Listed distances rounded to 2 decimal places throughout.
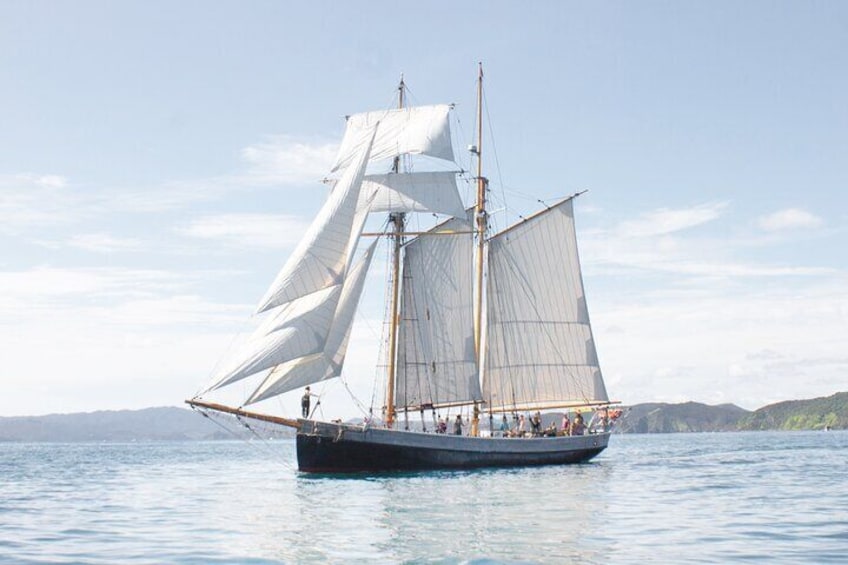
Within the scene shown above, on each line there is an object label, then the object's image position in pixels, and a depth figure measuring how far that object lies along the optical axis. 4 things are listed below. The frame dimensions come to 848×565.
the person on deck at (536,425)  62.49
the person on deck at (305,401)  49.40
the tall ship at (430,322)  47.03
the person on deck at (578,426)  65.44
